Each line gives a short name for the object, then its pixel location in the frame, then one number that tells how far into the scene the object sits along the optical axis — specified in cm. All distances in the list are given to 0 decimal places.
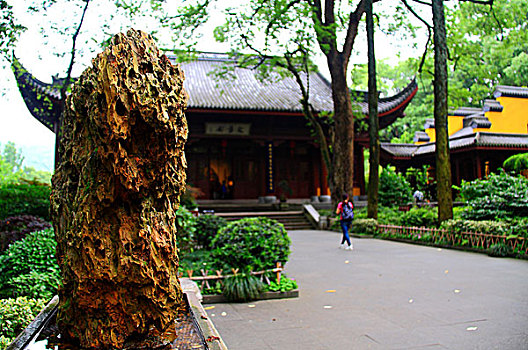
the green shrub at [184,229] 660
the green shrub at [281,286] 502
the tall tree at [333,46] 1201
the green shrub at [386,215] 1241
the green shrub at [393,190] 1748
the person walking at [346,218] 927
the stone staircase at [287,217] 1540
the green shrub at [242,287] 482
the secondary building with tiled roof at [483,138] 1836
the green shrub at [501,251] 774
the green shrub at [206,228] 881
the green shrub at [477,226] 809
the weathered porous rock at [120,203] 221
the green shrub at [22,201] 741
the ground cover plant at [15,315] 336
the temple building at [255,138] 1817
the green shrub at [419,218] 1106
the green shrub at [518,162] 1248
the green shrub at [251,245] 506
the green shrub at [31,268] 416
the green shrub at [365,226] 1211
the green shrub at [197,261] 541
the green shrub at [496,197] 891
